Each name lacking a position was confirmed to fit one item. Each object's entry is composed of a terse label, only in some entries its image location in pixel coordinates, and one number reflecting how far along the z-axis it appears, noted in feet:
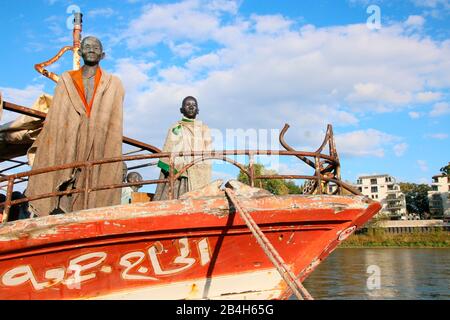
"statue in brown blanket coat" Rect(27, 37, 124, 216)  15.46
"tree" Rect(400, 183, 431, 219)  245.24
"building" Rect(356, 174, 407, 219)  247.91
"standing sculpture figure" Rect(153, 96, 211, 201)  17.72
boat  12.75
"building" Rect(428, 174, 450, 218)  228.63
